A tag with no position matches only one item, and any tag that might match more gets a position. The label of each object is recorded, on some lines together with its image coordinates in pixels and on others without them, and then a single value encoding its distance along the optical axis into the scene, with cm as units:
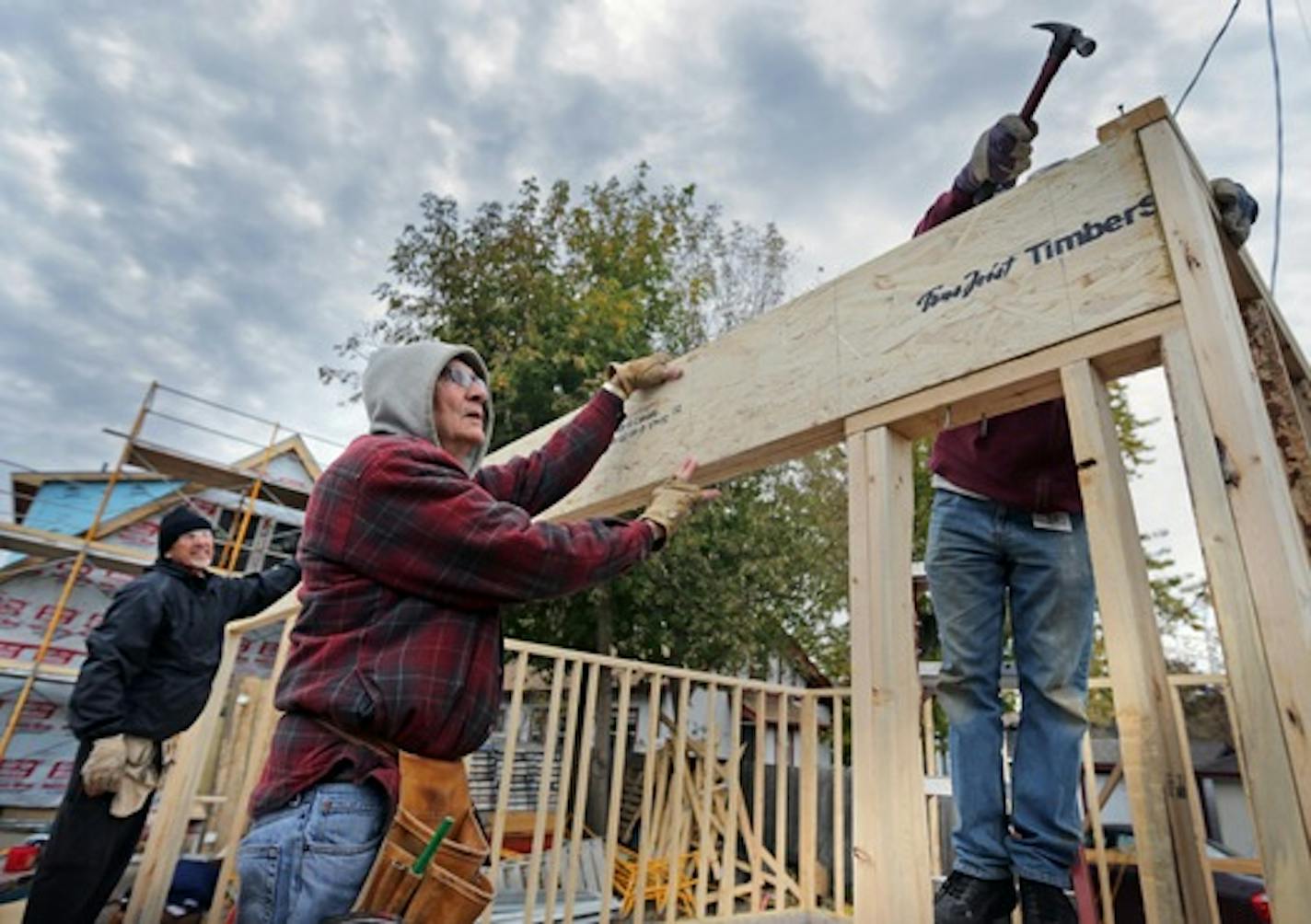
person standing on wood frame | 145
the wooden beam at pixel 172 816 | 325
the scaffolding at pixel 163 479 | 958
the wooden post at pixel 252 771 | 317
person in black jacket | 275
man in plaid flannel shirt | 116
